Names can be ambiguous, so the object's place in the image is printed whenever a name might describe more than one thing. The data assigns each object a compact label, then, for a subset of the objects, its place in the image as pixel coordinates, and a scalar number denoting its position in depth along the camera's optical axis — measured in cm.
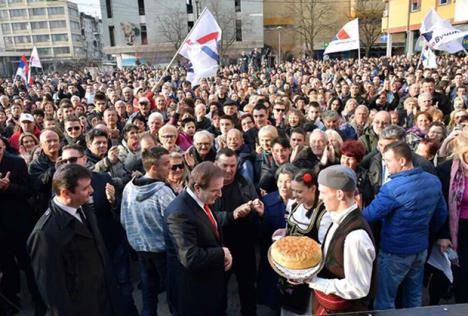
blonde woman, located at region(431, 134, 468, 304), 338
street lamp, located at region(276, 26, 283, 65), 4660
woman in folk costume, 276
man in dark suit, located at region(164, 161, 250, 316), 262
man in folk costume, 216
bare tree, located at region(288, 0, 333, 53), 4831
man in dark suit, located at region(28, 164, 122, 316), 243
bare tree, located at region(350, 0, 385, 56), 4453
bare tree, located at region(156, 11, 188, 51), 4473
